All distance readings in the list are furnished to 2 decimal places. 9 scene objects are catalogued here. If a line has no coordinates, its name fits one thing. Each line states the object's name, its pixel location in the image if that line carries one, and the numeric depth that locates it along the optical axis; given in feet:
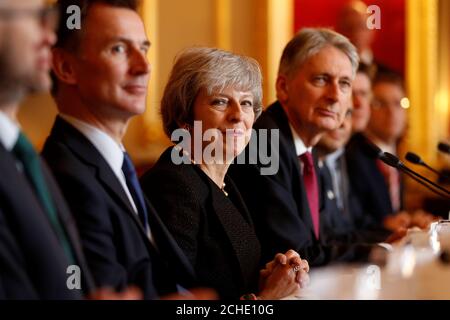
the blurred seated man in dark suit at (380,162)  26.21
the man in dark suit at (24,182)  8.27
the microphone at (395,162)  15.28
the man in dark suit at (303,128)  15.74
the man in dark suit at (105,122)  10.27
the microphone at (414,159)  16.12
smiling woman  13.03
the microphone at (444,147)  17.15
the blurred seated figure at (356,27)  31.73
